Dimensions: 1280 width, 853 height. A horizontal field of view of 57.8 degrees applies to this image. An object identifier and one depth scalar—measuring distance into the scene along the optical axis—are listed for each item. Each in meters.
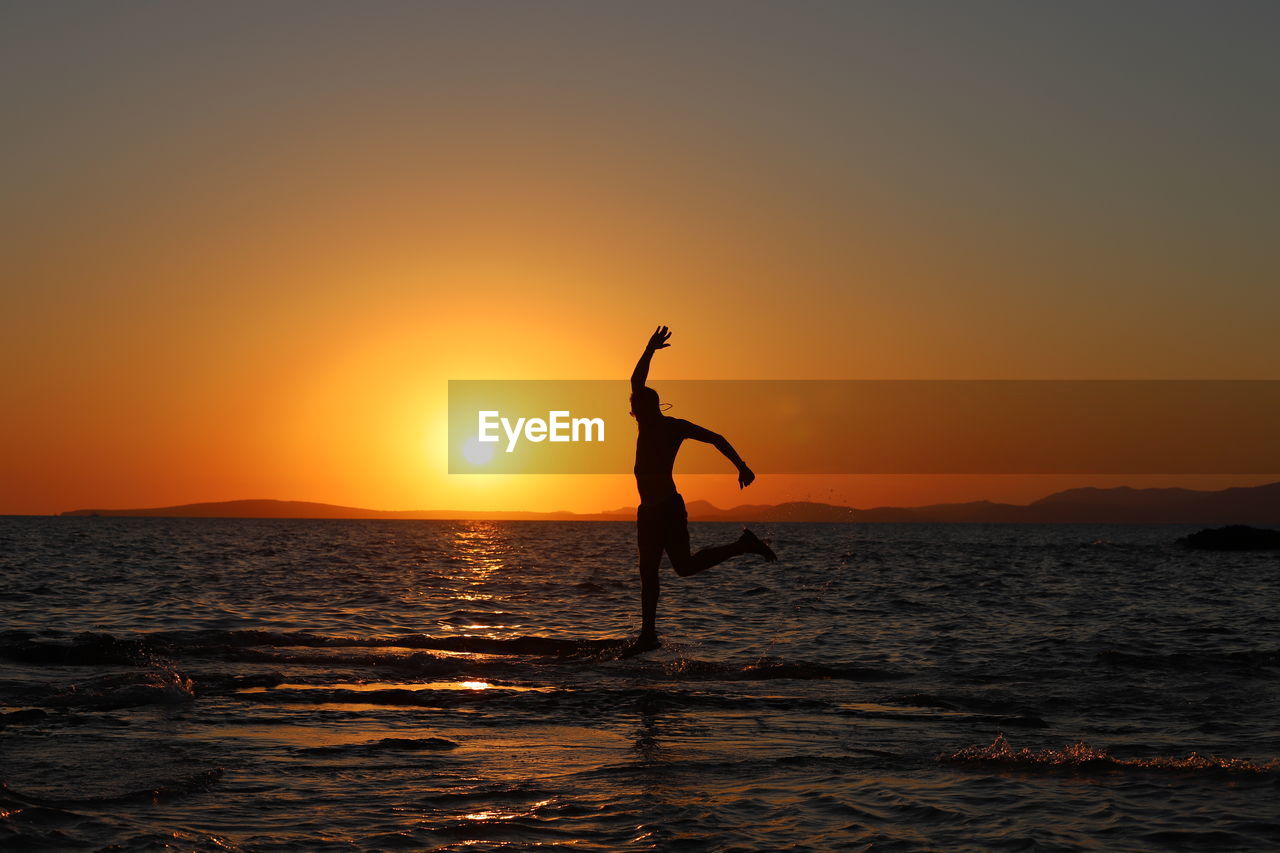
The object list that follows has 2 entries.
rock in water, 87.82
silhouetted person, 11.61
